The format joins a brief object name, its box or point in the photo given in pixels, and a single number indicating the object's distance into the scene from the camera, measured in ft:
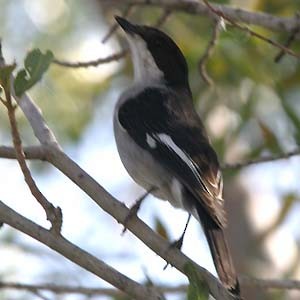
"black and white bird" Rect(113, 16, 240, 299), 25.07
